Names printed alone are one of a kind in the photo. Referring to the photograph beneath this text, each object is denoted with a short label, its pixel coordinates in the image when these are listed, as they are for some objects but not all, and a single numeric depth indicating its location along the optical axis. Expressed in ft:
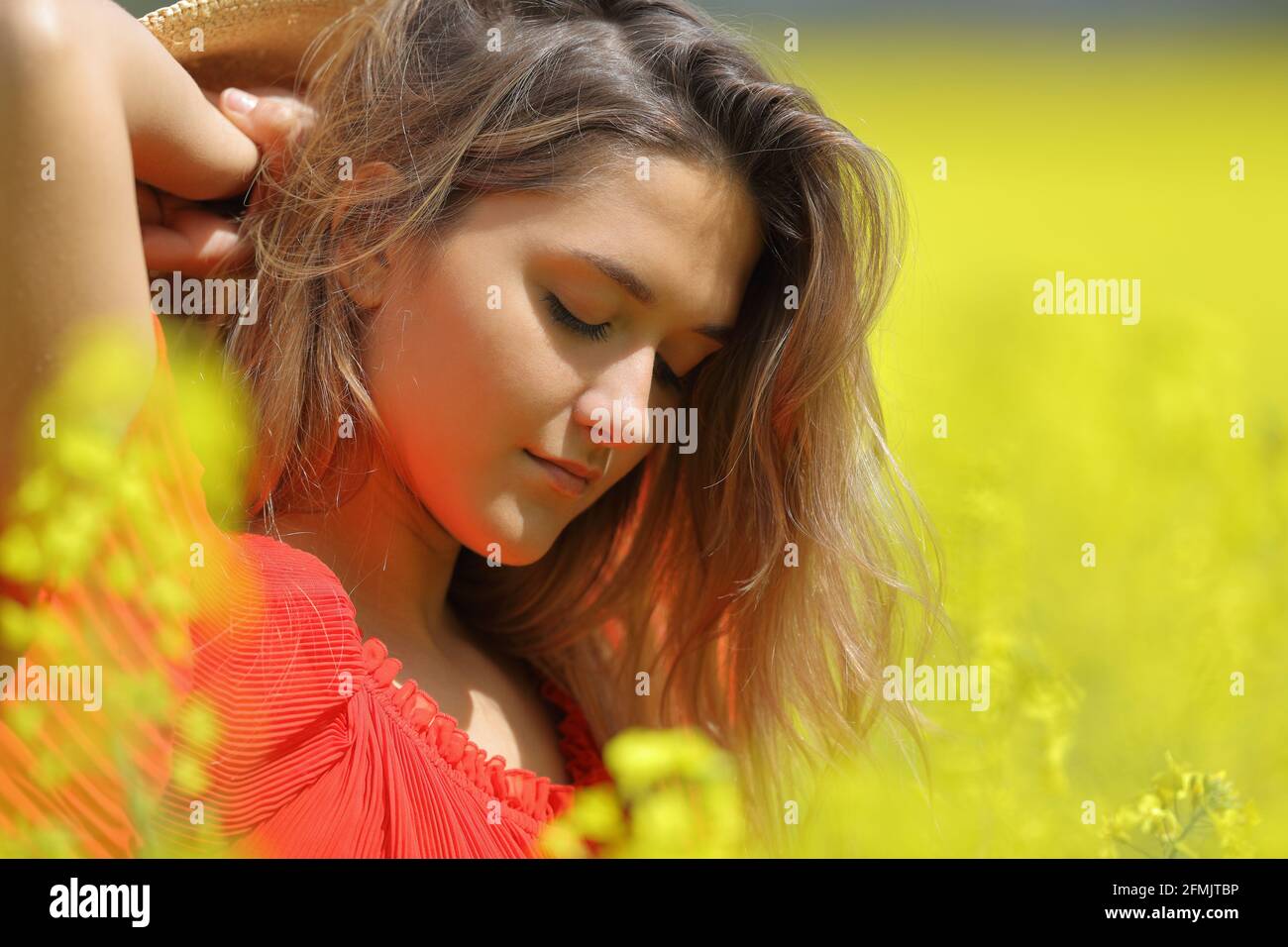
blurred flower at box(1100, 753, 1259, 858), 4.05
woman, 3.11
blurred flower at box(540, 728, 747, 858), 2.37
